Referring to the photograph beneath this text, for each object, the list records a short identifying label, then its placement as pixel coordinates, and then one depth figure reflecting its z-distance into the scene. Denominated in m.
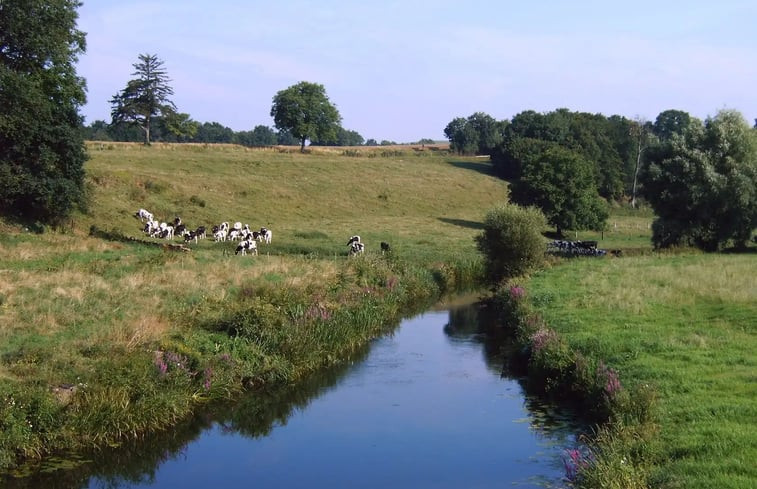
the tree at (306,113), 109.06
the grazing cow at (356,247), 42.34
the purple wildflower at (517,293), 29.58
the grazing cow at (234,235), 48.59
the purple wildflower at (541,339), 21.17
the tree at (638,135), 103.33
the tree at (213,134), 178.25
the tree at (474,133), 137.50
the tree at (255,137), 185.25
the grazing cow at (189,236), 45.72
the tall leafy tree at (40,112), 38.44
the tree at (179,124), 93.69
